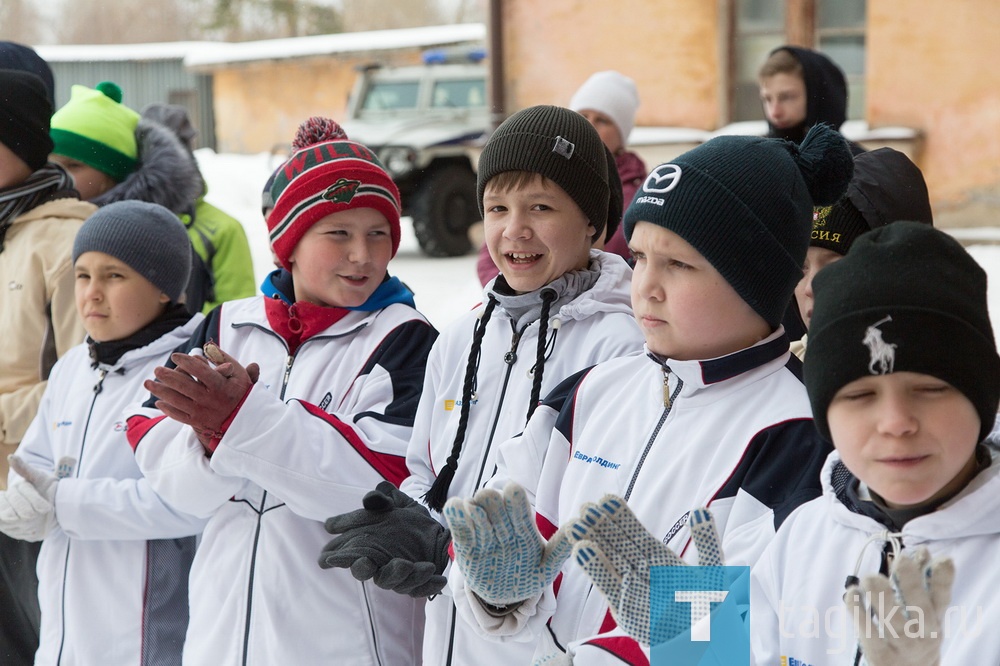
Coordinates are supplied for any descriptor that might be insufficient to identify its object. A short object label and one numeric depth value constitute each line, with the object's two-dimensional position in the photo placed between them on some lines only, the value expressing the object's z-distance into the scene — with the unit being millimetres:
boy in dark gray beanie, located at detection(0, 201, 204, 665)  2732
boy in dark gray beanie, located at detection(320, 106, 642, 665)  2156
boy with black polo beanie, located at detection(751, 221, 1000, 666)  1391
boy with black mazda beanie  1663
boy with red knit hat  2287
